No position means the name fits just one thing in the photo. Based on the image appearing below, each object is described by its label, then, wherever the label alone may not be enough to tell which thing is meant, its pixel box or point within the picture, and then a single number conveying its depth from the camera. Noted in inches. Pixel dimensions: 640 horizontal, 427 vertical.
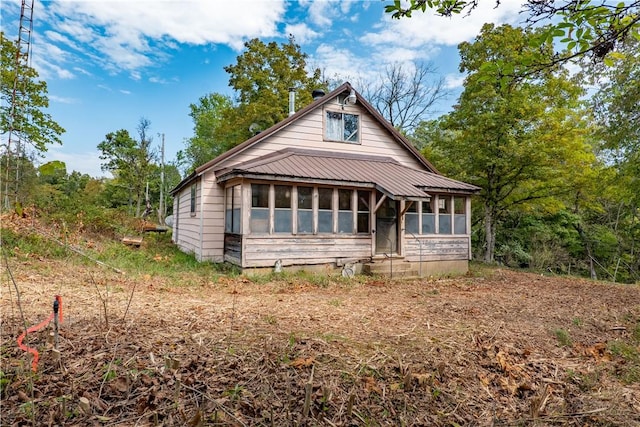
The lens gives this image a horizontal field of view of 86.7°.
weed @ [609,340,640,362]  159.7
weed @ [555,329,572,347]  173.9
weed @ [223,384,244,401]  102.0
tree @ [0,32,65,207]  569.9
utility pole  1139.8
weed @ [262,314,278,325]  172.4
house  378.9
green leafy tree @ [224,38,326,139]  894.4
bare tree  938.7
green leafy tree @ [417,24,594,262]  508.7
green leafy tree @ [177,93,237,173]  1359.5
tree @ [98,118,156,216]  1025.5
